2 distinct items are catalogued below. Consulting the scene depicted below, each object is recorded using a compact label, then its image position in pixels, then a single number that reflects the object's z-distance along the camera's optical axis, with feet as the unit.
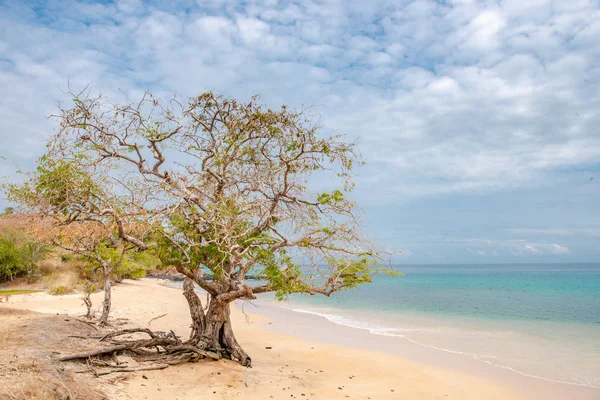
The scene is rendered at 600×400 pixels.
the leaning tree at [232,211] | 26.81
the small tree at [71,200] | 24.38
